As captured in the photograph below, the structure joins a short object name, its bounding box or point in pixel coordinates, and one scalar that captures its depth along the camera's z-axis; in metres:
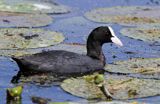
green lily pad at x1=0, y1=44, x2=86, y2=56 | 13.35
